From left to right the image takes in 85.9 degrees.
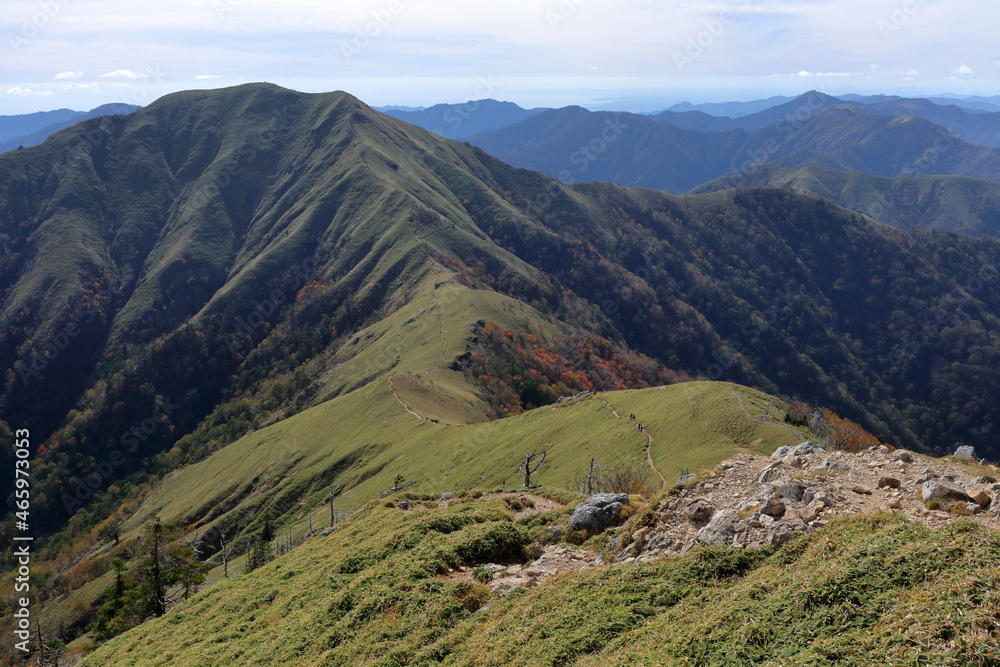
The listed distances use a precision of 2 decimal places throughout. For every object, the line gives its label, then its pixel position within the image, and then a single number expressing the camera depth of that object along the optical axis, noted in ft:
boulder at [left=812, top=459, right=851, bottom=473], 98.08
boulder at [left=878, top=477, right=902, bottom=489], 85.81
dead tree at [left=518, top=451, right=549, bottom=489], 280.92
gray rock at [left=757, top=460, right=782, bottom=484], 98.94
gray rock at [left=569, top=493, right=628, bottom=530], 106.73
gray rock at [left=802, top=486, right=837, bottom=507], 81.76
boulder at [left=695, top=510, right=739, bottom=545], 81.76
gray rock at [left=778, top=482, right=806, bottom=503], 85.61
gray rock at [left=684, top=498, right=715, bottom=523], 91.81
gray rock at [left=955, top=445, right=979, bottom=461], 121.39
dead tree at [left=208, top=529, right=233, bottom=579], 350.82
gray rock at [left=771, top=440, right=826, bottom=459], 114.98
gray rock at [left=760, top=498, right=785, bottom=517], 83.82
